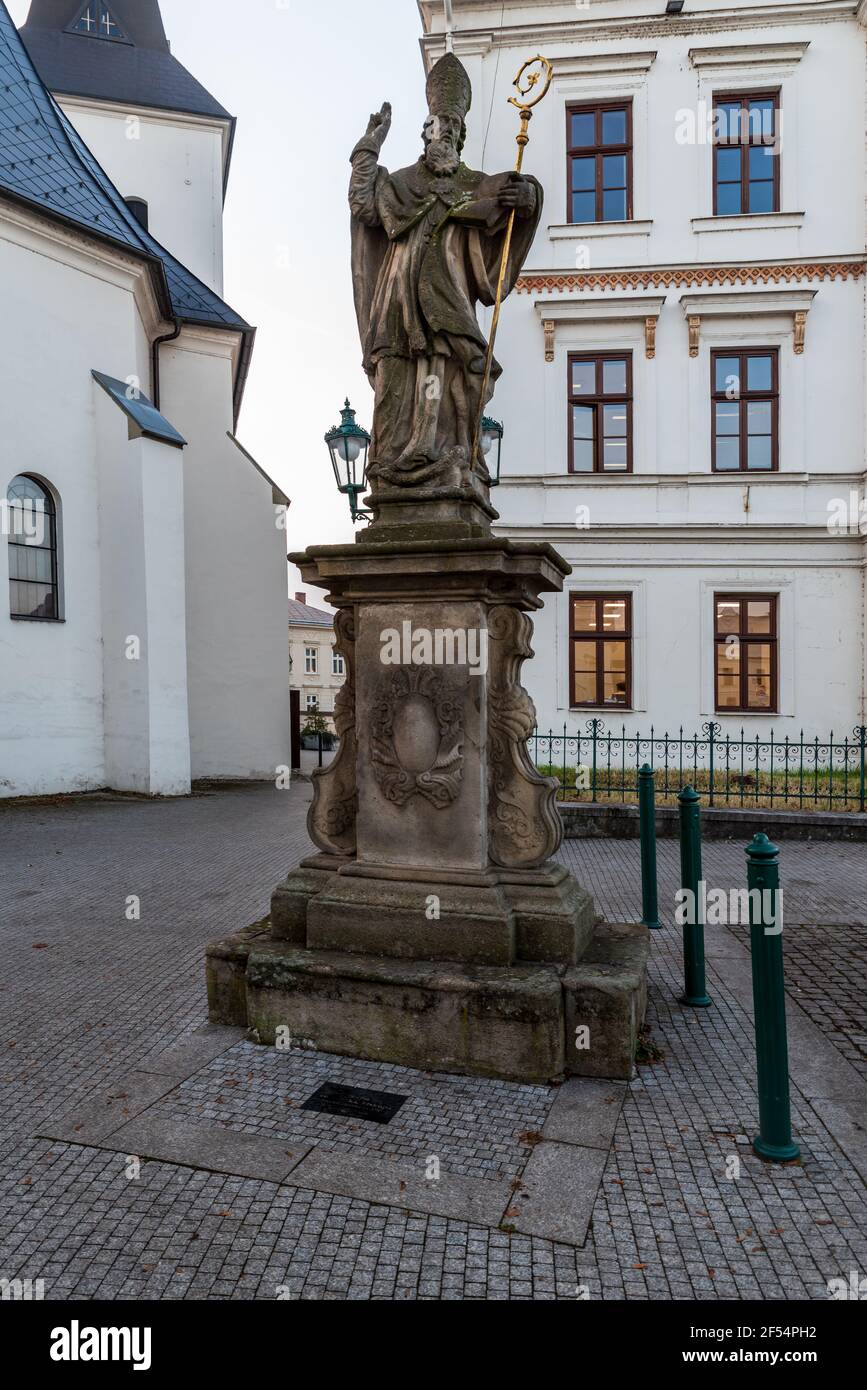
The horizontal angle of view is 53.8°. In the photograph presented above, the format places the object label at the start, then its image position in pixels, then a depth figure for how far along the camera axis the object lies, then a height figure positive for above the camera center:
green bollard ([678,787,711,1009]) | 4.26 -1.11
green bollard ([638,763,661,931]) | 5.77 -1.21
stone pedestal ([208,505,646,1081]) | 3.45 -0.82
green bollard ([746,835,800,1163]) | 2.82 -1.19
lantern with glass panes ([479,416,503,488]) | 9.59 +2.77
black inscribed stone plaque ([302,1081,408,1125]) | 3.10 -1.61
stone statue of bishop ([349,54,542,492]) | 3.91 +1.83
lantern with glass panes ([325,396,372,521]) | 9.16 +2.37
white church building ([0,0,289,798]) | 12.25 +2.41
